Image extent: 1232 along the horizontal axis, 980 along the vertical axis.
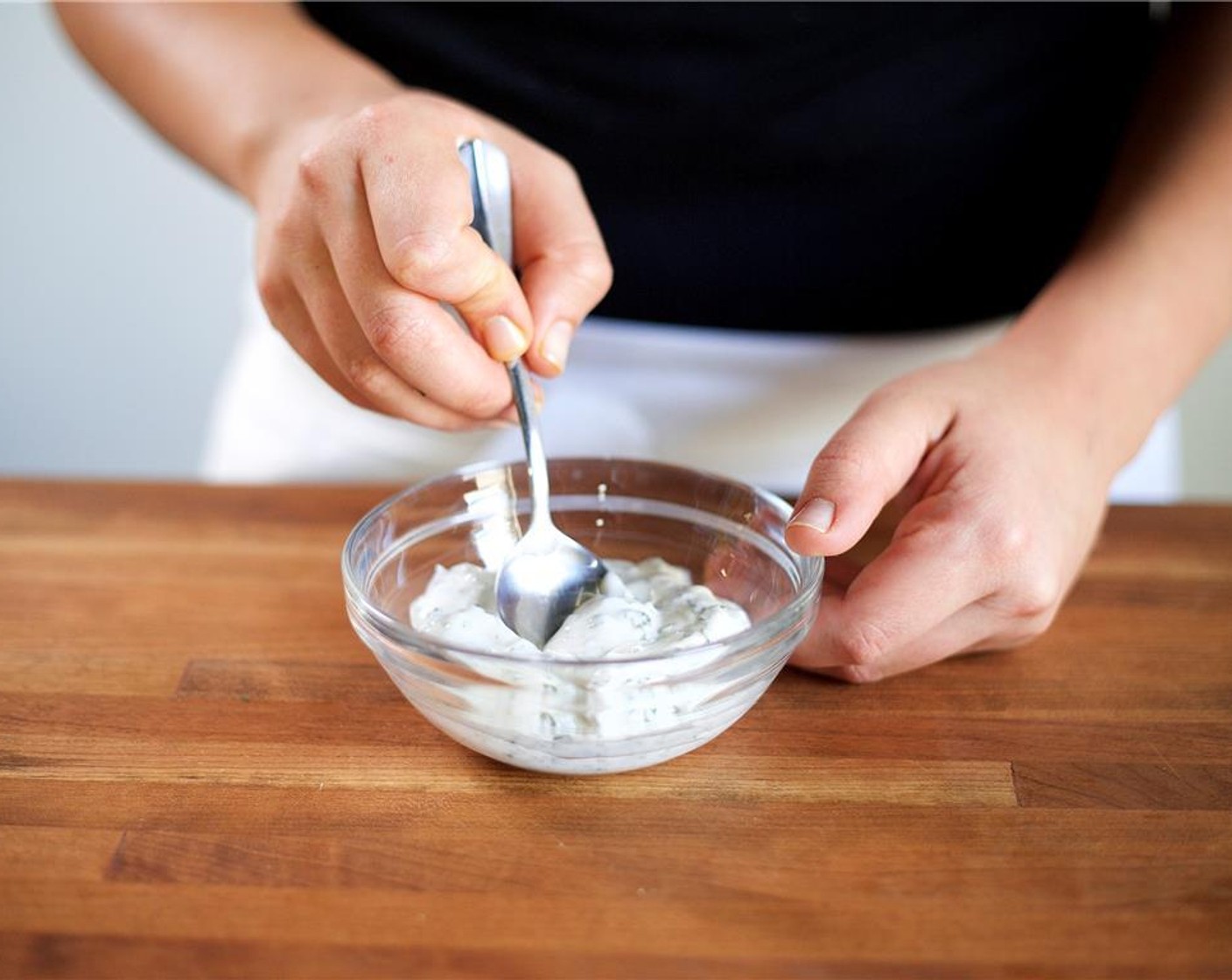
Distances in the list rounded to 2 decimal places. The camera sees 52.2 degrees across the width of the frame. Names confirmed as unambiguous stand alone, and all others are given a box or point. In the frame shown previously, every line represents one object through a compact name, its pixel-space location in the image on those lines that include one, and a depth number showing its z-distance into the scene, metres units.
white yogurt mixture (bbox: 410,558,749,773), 0.57
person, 0.69
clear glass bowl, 0.58
